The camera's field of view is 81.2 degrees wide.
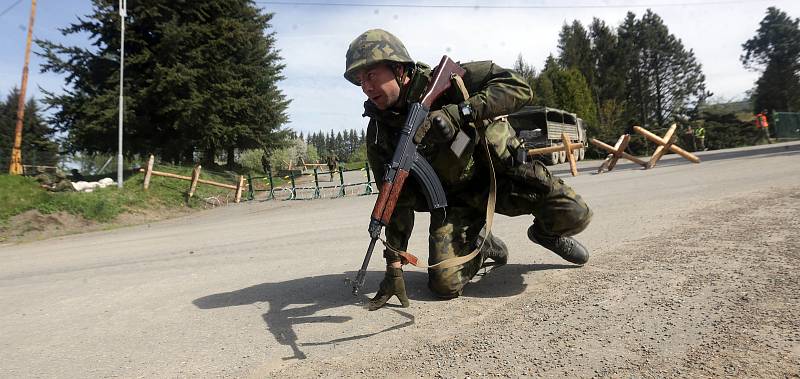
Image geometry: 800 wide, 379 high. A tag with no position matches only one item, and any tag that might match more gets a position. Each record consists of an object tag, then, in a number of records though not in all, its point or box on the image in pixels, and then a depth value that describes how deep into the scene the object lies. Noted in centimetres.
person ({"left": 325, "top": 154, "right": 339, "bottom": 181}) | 3005
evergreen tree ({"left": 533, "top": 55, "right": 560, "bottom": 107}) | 4534
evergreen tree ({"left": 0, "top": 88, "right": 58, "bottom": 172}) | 2442
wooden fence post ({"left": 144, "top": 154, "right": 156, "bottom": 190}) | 1627
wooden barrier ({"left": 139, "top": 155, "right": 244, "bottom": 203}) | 1628
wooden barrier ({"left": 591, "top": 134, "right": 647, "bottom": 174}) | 1554
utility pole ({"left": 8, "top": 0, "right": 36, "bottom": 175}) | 1828
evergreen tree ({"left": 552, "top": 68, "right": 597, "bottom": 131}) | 4500
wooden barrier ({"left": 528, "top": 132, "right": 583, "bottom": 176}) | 1479
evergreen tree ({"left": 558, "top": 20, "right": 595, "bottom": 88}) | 5197
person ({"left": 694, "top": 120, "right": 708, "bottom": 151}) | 2676
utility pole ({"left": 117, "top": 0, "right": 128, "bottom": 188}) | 1630
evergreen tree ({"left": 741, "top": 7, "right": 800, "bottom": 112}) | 4172
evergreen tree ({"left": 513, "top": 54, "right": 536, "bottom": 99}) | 5282
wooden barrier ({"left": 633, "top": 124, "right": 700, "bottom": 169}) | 1462
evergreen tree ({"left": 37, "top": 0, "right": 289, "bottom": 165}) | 2303
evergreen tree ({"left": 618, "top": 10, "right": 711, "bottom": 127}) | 5319
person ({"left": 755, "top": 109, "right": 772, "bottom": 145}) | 2747
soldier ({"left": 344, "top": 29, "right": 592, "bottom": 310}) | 284
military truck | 2245
